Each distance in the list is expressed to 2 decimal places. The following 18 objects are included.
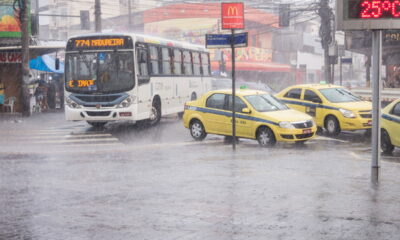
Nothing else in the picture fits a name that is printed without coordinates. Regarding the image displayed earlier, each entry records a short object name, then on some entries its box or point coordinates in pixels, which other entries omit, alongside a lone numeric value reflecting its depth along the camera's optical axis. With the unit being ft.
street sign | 48.85
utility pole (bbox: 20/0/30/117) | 86.48
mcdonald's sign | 50.37
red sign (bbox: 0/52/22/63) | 94.27
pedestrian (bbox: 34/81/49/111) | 101.04
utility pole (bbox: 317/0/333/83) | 108.17
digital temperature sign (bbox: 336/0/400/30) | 32.42
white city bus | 66.23
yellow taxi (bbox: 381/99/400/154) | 47.52
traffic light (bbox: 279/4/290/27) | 120.37
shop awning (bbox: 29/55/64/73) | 106.63
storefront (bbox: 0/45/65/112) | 94.33
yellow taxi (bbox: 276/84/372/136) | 61.36
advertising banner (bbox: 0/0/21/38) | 97.25
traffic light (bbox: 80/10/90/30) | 129.70
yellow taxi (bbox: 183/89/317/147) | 53.01
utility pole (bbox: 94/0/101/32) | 108.17
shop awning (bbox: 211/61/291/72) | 191.07
